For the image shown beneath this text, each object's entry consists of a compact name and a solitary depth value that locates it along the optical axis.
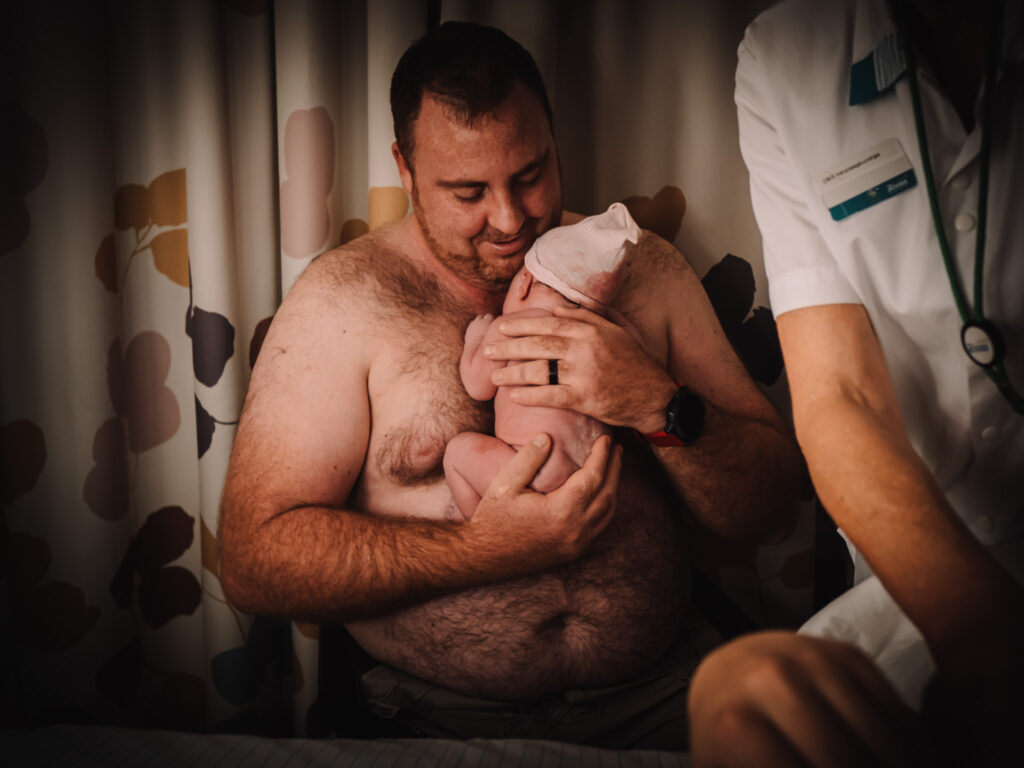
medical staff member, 0.67
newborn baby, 0.95
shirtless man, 0.94
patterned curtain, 1.25
